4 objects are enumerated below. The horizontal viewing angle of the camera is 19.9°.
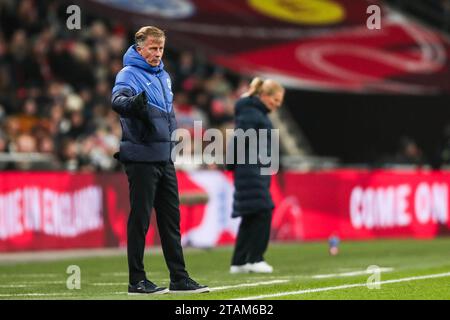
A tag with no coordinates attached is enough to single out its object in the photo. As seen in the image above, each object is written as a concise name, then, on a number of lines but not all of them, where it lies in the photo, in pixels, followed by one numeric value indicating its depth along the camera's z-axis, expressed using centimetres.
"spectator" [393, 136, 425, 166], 2795
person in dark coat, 1559
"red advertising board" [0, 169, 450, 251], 2050
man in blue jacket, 1138
